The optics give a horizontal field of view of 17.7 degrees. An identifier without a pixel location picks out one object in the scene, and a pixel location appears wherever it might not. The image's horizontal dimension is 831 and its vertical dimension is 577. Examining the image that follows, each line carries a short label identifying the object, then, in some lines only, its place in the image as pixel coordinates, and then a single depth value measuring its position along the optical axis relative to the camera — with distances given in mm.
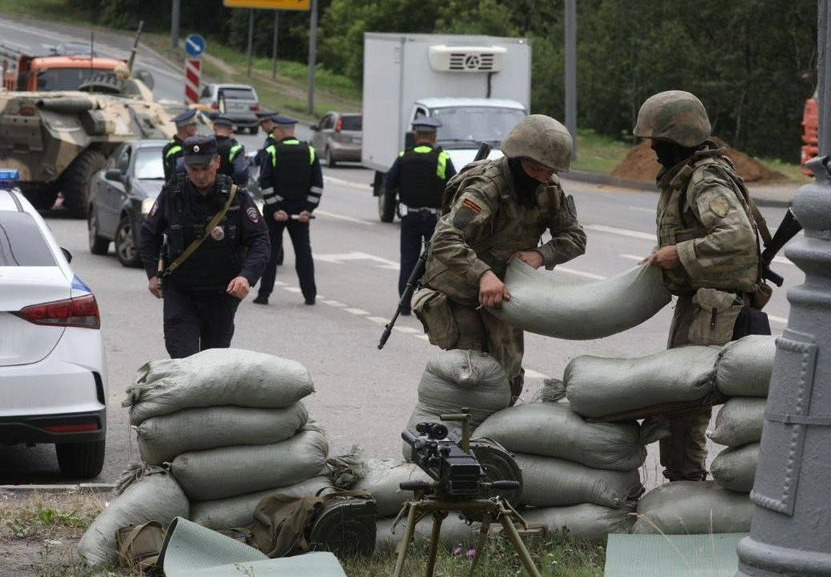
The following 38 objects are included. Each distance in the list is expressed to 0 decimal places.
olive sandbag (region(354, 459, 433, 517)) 10483
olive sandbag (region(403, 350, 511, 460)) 10770
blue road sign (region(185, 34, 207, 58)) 69026
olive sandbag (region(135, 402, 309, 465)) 10422
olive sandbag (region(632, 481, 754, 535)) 9965
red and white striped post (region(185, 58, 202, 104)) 62336
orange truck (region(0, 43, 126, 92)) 52056
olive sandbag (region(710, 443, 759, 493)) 9727
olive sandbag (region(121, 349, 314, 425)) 10429
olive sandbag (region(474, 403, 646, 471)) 10436
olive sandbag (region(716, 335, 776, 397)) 9631
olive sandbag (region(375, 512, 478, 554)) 10381
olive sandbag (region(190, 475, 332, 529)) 10449
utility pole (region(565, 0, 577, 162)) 61495
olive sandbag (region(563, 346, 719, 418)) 10040
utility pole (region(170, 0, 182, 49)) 121900
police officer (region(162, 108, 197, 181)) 26901
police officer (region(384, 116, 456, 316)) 25605
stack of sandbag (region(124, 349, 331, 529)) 10429
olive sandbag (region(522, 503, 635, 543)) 10408
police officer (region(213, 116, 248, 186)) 27471
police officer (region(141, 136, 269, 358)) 14255
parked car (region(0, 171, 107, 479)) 12830
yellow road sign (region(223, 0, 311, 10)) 94508
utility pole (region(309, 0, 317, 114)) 100946
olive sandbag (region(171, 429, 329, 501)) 10422
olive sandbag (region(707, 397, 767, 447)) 9747
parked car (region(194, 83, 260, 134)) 96145
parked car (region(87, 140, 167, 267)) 31921
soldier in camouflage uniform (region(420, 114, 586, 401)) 10975
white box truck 47008
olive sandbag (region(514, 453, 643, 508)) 10477
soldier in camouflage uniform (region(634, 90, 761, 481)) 10238
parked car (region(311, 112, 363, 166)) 69899
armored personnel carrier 42016
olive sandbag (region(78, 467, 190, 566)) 10095
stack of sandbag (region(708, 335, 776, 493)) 9679
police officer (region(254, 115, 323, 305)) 26683
